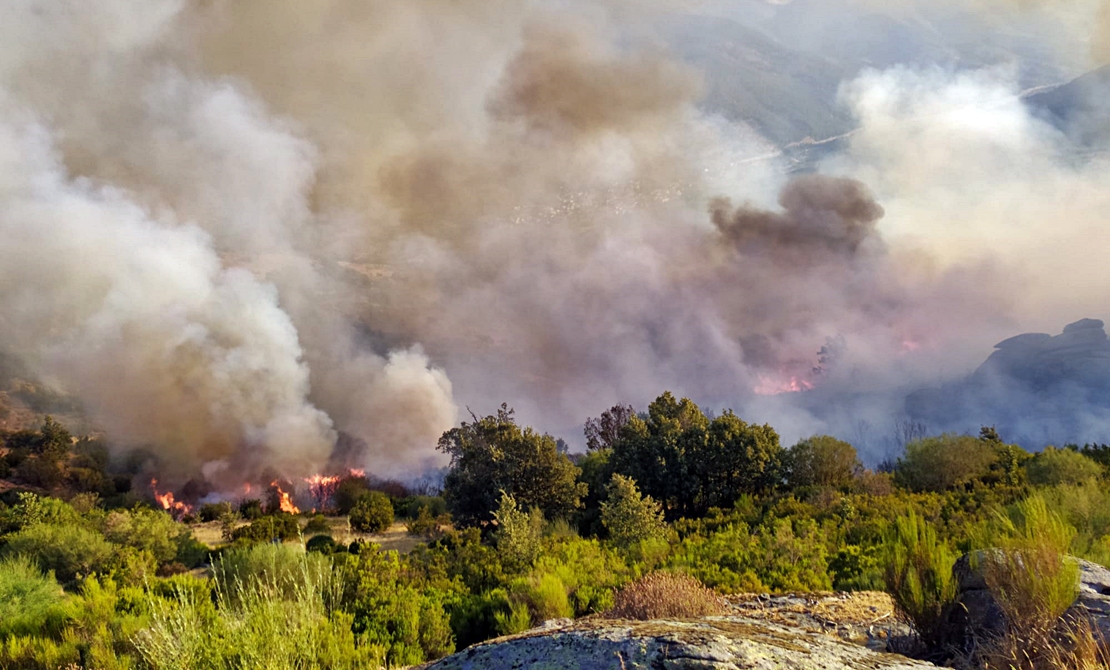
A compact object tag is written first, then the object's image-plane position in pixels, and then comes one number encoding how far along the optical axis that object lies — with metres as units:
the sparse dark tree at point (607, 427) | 46.78
